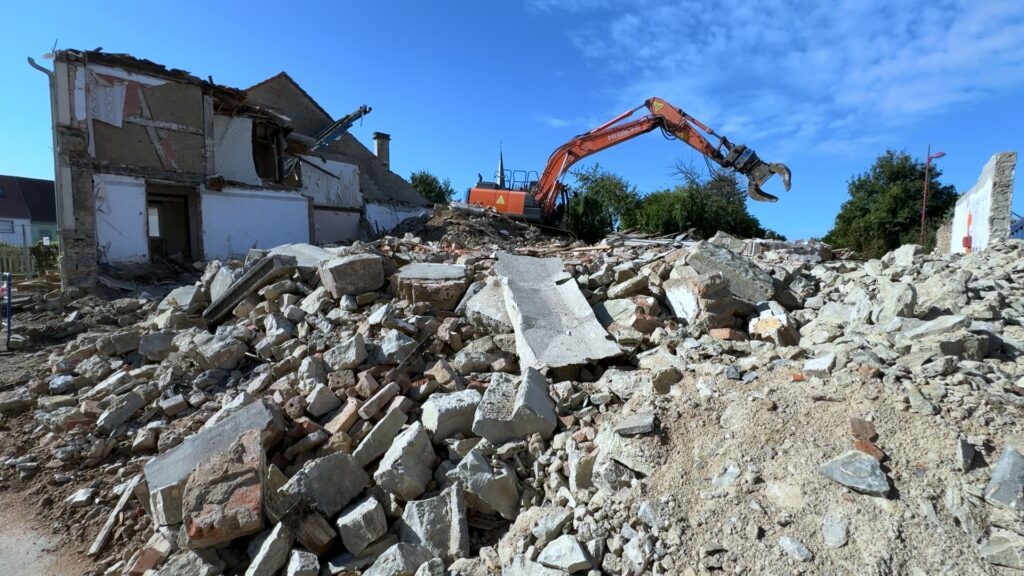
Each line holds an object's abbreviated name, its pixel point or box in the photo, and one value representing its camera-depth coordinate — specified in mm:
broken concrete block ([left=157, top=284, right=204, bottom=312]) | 6293
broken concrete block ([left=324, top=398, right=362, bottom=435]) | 3631
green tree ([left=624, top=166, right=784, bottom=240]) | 17641
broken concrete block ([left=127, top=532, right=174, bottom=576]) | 3020
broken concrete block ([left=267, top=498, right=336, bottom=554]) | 2893
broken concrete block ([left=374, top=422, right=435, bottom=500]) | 3070
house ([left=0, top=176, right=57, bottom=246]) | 25547
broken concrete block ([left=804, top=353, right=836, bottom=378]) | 3219
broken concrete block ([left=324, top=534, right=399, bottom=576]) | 2820
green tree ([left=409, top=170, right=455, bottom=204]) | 31953
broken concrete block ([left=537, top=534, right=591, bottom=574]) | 2361
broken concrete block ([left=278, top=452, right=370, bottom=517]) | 2975
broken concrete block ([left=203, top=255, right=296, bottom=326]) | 5863
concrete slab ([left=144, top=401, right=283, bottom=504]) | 3188
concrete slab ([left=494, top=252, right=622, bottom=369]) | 4098
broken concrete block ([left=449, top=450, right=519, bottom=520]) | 2965
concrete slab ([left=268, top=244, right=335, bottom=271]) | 6324
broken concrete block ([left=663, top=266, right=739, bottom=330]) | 4430
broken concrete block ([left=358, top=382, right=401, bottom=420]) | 3689
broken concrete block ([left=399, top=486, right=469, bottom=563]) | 2805
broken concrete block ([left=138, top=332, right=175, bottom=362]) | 5383
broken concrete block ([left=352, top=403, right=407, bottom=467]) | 3389
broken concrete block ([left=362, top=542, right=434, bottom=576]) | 2623
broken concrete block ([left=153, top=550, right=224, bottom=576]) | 2873
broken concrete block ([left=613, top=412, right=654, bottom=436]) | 2969
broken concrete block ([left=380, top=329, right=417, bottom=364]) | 4246
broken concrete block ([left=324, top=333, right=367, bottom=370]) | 4223
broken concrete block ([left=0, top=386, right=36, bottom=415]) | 4801
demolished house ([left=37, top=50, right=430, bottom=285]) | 9469
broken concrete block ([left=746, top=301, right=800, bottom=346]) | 4098
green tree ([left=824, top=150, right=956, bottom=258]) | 24734
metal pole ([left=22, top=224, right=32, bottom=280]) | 11922
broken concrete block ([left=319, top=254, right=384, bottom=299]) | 5516
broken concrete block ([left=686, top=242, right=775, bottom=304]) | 4961
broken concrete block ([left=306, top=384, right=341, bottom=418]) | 3842
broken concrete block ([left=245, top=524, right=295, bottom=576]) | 2770
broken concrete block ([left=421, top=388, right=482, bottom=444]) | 3406
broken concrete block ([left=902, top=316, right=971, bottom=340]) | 3398
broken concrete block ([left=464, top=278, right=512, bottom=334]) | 4723
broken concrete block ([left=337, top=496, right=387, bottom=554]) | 2869
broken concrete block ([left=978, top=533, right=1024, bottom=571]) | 1990
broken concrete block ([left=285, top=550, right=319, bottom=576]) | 2730
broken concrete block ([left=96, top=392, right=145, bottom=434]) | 4332
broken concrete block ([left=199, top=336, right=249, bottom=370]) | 4879
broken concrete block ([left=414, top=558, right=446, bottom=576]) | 2613
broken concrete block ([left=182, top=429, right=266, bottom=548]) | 2832
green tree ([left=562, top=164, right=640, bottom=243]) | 15883
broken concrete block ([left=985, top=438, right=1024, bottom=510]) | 2159
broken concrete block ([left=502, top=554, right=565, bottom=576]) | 2373
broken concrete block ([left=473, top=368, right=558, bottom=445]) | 3289
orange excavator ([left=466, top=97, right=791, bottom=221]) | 10859
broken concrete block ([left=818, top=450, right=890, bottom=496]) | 2324
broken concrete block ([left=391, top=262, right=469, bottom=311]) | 5320
